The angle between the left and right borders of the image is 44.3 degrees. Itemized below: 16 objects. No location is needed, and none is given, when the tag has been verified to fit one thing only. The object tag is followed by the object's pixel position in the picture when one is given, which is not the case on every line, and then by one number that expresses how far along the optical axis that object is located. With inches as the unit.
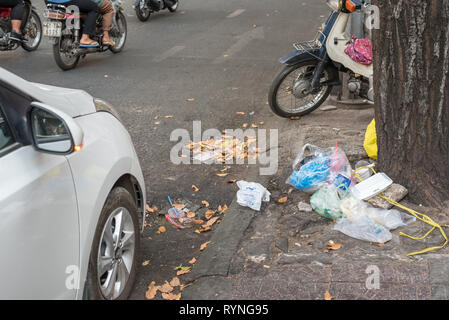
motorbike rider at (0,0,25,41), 341.7
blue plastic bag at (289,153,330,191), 169.9
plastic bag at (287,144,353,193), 168.7
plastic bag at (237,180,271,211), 168.4
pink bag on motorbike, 228.5
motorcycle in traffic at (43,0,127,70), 318.0
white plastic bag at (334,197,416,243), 147.1
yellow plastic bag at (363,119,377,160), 184.7
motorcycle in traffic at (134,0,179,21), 448.5
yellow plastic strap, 140.4
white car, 89.7
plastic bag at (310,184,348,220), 157.8
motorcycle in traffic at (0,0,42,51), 346.0
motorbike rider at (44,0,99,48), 322.0
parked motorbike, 231.8
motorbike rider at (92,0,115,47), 337.4
